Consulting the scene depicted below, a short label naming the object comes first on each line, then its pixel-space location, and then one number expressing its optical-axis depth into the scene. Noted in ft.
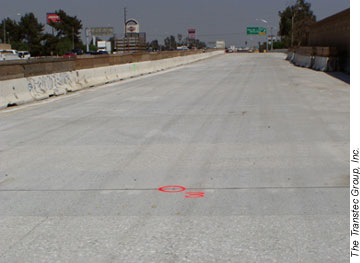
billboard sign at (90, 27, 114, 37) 494.59
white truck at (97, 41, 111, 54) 357.61
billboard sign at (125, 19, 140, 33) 351.46
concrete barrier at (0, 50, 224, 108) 53.73
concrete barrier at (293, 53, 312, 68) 120.55
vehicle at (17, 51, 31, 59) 206.39
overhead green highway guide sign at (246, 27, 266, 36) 496.64
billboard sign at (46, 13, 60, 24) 488.85
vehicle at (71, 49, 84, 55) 274.91
